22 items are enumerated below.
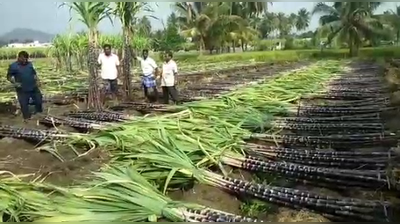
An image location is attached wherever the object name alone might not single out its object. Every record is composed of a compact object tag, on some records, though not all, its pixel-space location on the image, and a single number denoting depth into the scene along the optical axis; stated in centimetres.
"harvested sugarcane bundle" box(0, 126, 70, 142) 567
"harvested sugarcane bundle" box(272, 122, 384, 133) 574
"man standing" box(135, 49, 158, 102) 919
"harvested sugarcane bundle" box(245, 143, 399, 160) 429
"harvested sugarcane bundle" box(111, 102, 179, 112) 770
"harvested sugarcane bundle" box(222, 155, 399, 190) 379
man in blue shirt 714
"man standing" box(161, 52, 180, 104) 865
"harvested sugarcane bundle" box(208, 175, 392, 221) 318
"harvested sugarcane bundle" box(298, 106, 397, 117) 703
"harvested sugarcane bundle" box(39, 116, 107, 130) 638
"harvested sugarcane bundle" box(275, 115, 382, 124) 642
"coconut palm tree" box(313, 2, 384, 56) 3041
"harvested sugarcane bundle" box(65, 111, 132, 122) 684
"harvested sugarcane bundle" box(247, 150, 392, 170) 412
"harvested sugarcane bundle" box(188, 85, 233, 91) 1135
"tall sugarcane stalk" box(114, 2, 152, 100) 970
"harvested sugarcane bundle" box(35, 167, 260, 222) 312
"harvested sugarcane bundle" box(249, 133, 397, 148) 508
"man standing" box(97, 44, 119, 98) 855
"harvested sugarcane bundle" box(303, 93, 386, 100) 917
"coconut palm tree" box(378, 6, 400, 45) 3011
